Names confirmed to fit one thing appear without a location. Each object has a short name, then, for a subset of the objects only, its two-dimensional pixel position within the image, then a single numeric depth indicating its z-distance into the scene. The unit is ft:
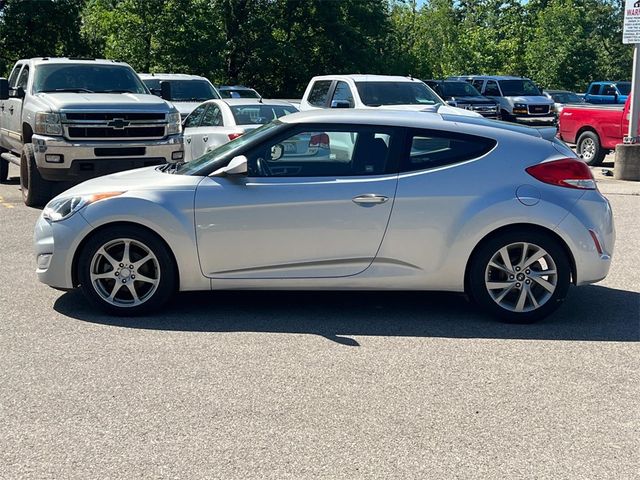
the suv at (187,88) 66.08
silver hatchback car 20.72
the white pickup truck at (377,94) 54.39
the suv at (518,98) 92.84
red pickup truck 59.36
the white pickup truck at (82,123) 39.50
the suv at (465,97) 87.66
